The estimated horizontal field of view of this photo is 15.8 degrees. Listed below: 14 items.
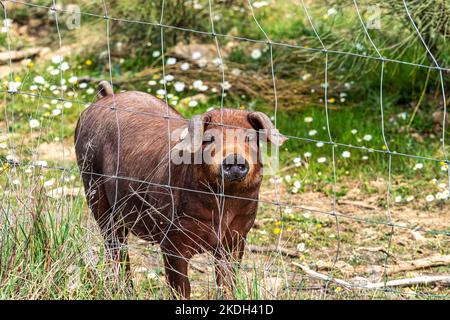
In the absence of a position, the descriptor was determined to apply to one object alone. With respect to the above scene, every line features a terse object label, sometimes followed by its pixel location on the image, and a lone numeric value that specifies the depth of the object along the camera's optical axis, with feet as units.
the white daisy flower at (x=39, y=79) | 41.34
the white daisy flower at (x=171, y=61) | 49.24
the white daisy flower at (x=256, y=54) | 50.56
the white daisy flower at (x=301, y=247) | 34.02
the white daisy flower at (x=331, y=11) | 44.59
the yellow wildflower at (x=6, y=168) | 26.71
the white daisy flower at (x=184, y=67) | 49.28
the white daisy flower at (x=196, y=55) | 50.27
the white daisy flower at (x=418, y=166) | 40.27
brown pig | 26.33
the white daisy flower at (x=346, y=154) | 40.67
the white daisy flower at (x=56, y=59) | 48.22
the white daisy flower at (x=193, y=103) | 45.14
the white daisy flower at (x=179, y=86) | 47.32
